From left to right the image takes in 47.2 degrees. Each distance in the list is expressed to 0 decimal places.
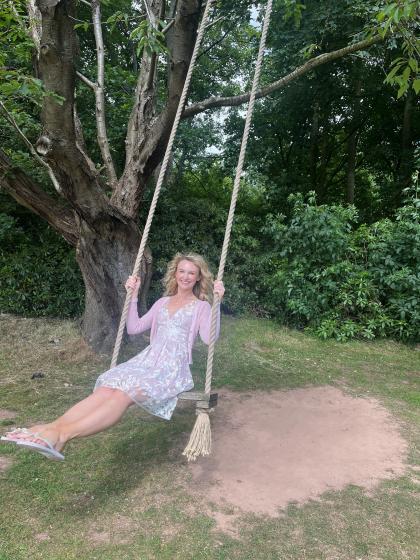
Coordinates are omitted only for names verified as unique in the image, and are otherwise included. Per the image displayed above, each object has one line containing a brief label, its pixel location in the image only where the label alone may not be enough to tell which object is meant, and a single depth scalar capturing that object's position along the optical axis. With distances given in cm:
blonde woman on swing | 225
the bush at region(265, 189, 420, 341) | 611
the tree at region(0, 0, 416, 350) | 373
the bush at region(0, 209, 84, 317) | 620
